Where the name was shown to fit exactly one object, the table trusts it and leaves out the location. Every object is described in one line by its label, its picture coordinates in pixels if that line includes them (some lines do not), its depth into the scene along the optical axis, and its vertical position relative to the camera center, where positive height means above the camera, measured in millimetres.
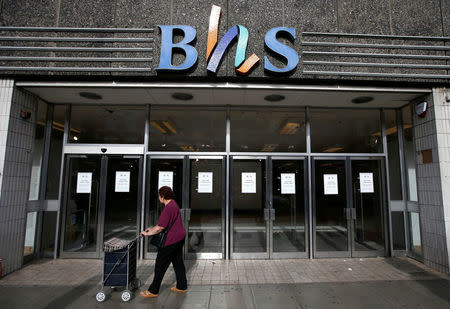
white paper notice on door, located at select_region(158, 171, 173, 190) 5983 +128
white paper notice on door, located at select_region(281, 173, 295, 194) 6082 +42
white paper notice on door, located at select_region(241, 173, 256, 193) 6031 +55
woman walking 3807 -874
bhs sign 4887 +2609
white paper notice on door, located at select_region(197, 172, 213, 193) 6012 +44
